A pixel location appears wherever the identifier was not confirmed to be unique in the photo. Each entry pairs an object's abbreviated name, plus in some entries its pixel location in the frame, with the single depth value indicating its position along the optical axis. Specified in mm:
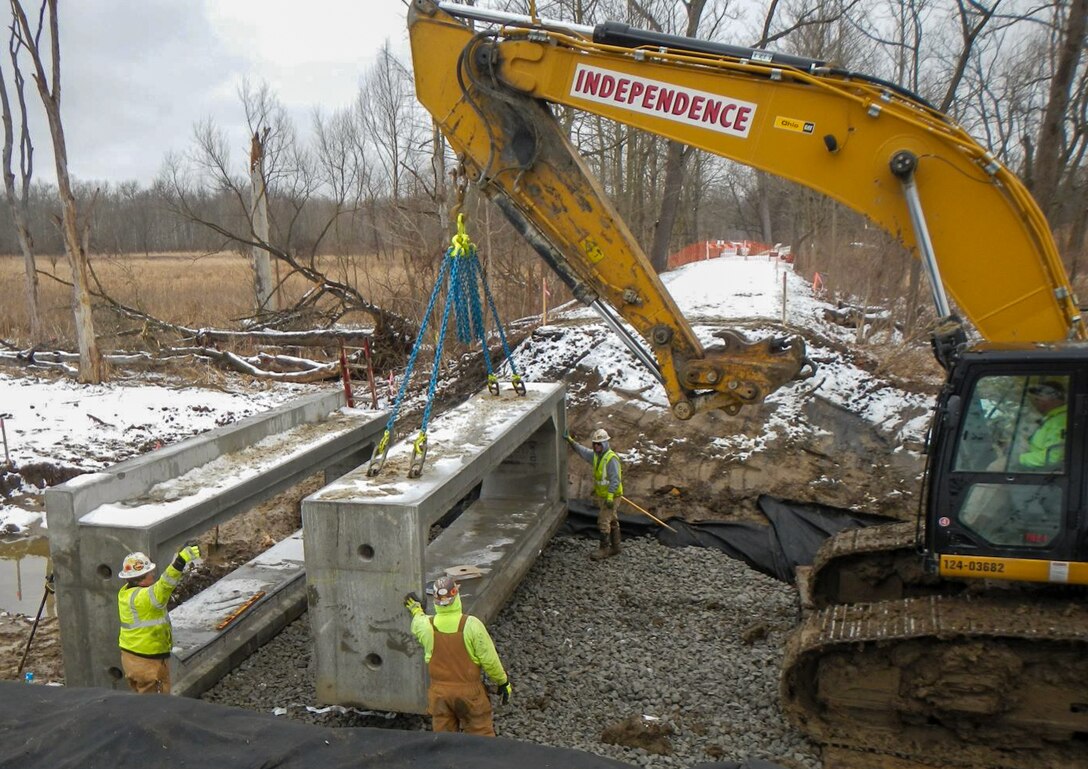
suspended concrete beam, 5305
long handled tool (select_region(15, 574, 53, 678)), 6192
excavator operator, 4906
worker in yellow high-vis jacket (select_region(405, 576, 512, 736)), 5066
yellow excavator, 4965
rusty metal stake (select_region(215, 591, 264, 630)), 6870
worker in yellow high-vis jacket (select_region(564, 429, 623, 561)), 8641
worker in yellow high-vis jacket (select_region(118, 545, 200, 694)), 5336
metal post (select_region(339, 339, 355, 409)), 10120
